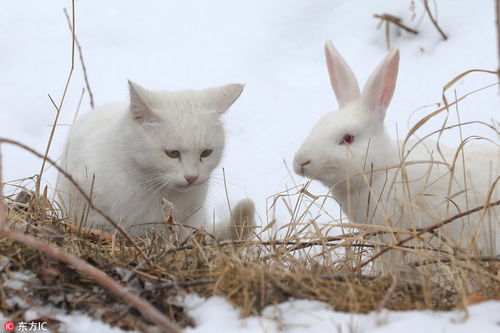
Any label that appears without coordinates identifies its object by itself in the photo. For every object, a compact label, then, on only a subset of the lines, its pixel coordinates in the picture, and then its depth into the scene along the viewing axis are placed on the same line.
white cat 7.55
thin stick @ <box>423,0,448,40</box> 10.94
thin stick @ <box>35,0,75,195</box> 7.30
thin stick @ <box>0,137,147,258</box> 4.76
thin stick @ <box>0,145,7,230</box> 4.45
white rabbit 7.20
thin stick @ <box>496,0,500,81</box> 4.56
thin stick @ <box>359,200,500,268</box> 5.46
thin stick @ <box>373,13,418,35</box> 11.46
